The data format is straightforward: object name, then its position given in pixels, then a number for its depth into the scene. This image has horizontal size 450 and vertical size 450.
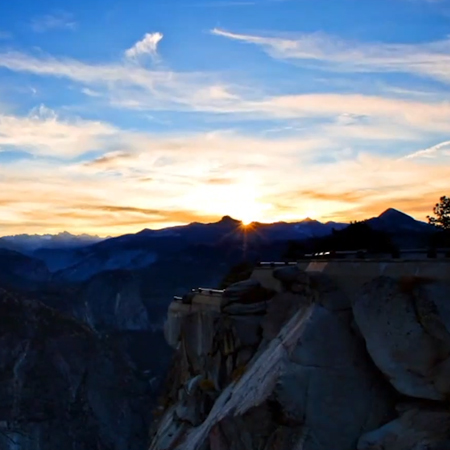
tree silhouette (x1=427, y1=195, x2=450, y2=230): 37.66
